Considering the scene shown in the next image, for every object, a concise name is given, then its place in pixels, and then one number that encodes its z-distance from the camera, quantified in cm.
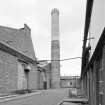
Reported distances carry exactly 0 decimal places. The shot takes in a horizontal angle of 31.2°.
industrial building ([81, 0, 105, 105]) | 335
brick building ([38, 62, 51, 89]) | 3728
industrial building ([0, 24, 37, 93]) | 1934
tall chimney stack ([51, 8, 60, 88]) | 4172
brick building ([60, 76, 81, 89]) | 4965
